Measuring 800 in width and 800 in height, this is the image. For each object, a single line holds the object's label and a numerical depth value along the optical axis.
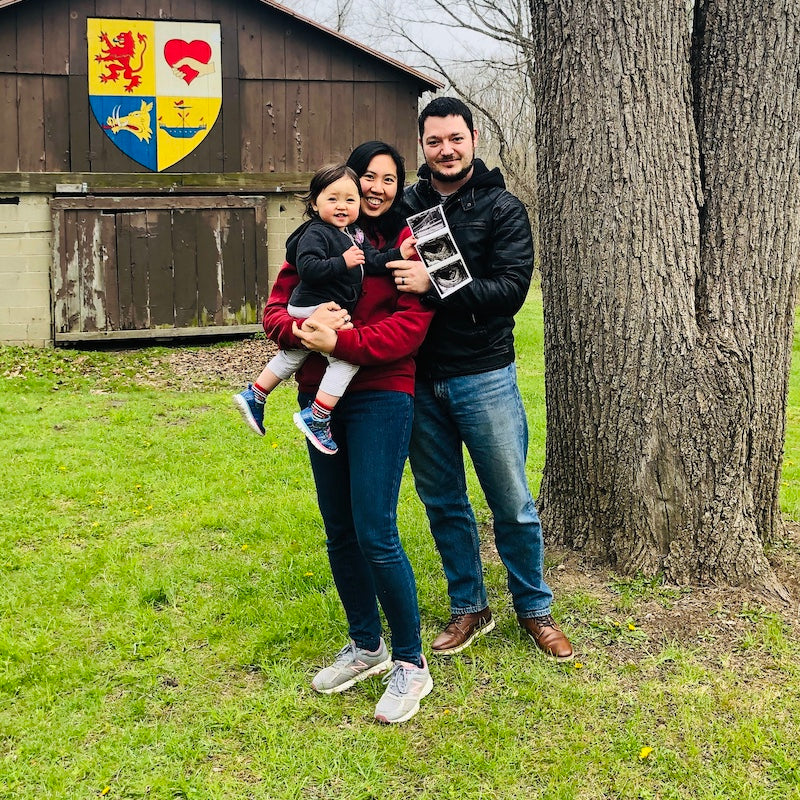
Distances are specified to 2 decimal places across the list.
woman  3.22
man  3.42
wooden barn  11.22
